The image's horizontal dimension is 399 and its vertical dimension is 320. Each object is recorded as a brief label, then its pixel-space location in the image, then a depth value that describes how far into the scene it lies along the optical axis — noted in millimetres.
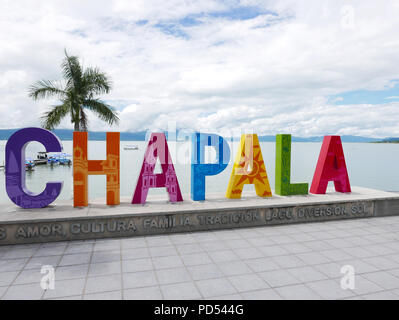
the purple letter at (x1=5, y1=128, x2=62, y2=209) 7551
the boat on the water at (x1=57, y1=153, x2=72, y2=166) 52094
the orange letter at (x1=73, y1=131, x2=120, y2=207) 7953
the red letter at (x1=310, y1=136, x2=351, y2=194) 9953
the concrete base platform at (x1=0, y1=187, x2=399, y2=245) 7031
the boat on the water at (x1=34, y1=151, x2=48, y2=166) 52619
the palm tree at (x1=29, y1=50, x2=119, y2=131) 14078
